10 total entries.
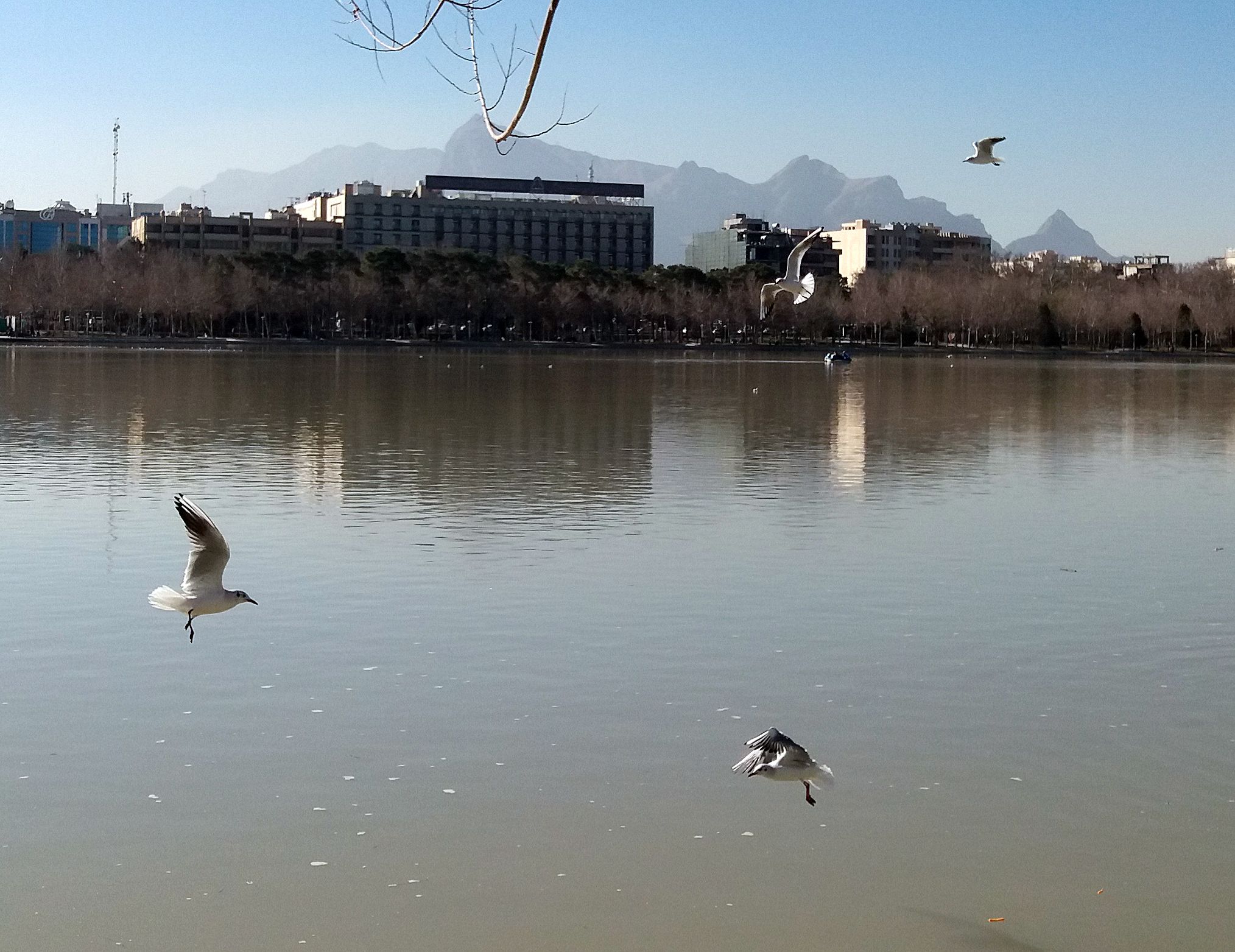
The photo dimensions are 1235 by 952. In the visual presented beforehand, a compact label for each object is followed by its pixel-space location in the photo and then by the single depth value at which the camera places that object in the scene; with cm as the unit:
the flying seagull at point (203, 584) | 788
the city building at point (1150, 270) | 14138
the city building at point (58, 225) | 18938
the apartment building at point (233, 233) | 15438
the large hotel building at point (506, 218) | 16162
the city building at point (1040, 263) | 14362
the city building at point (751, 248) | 17200
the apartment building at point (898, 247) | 18950
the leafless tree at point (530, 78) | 561
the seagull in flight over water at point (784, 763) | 652
